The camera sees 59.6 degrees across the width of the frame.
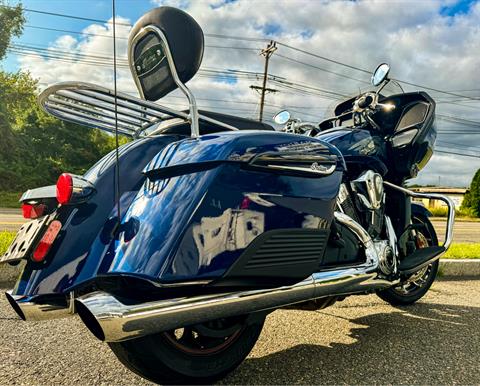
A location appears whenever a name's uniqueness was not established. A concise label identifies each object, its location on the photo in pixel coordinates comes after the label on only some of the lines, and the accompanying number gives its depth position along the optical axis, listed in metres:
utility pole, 26.67
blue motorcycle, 1.45
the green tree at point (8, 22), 23.23
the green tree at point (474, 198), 28.67
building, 48.47
